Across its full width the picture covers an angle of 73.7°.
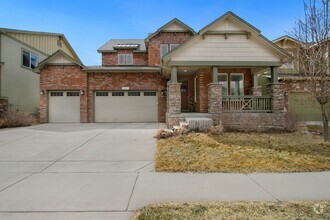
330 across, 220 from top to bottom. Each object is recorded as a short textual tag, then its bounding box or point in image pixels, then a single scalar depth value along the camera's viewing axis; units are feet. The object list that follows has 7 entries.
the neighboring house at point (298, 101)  55.83
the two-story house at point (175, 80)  40.22
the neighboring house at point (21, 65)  54.95
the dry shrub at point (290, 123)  39.09
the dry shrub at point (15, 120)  46.96
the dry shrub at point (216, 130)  34.23
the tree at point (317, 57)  27.35
